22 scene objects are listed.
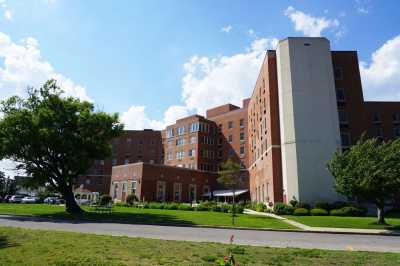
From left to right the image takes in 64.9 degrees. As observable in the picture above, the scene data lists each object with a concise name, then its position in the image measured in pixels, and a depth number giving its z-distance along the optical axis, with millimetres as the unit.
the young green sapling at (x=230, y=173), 36562
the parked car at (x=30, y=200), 58875
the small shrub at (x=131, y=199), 52781
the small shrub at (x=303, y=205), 36594
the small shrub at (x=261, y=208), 40459
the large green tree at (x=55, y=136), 28789
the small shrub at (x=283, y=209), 35141
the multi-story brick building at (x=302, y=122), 40312
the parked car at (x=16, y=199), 59734
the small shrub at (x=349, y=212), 33688
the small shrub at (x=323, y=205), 36319
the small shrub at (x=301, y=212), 34125
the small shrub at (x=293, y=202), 37625
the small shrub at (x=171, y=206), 41656
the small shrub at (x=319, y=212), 34156
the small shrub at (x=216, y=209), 38000
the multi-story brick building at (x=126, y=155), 91250
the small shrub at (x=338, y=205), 36219
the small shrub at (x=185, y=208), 40188
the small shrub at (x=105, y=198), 51231
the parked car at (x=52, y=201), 59097
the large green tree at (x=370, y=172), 22078
